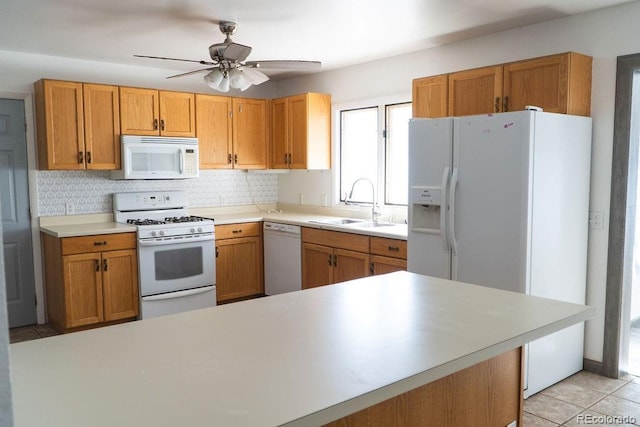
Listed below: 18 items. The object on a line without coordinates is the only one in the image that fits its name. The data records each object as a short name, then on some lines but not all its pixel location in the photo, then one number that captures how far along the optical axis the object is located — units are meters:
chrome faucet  4.81
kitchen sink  4.79
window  4.76
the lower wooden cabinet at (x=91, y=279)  4.18
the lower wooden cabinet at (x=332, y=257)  4.22
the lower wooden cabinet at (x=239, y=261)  5.05
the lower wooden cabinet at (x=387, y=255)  3.87
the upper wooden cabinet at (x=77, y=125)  4.28
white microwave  4.57
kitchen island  1.07
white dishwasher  4.93
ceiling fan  3.29
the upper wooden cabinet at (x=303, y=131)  5.18
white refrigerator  3.00
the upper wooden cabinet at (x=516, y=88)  3.22
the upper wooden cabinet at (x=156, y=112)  4.62
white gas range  4.49
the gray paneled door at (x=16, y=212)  4.47
